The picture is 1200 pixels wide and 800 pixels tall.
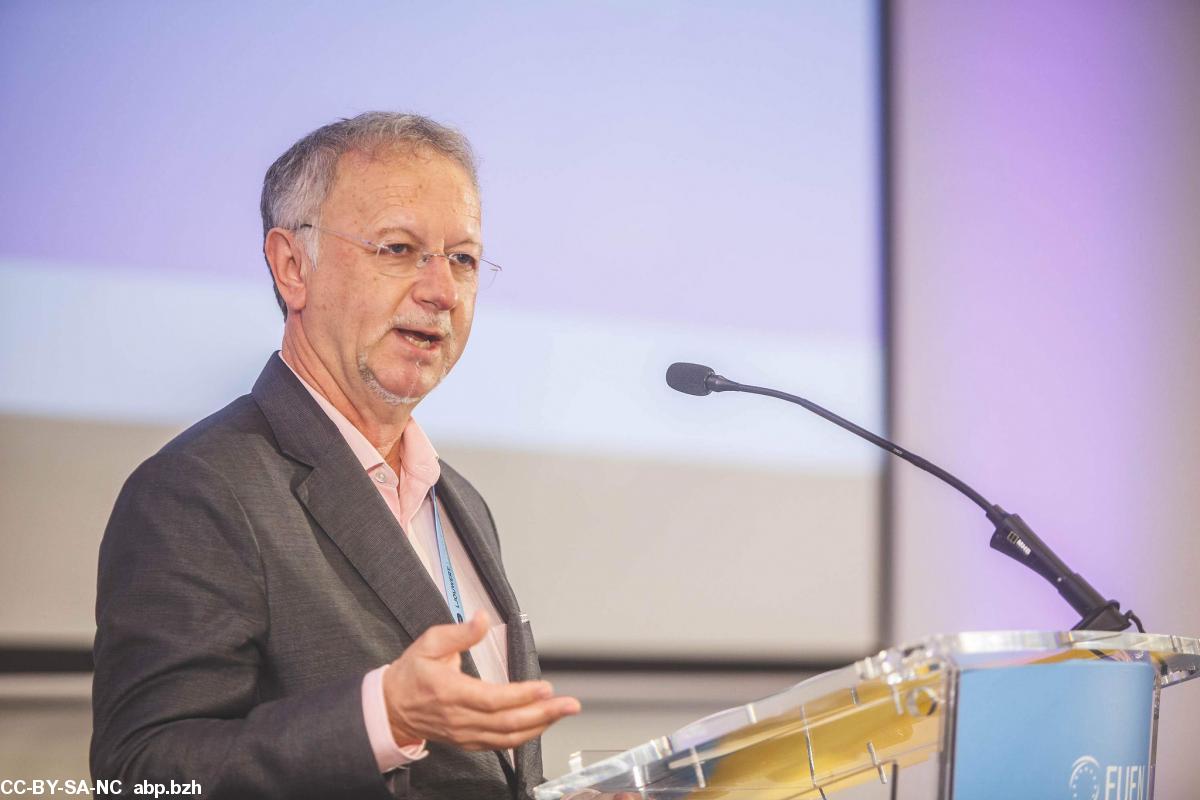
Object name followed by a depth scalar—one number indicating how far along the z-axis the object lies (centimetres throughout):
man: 210
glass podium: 203
